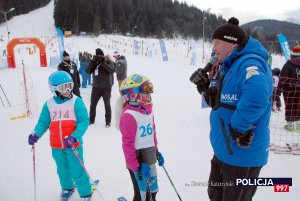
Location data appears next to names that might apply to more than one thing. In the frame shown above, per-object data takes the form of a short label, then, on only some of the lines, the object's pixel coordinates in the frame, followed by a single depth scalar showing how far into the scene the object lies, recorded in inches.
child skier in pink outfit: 109.3
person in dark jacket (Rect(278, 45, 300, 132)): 233.5
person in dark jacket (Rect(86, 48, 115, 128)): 263.9
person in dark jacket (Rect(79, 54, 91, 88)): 480.2
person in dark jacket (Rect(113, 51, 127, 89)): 376.8
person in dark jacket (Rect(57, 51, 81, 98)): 312.2
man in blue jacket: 81.0
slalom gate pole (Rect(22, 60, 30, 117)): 311.2
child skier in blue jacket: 130.9
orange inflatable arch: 769.9
